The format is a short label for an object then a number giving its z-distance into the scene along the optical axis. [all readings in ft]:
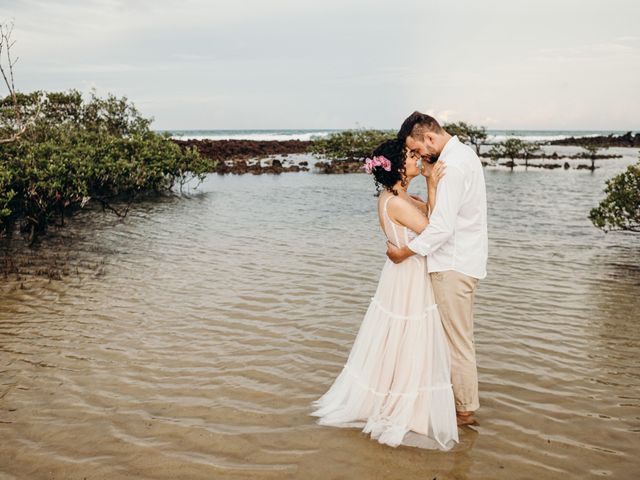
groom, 15.67
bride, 16.26
